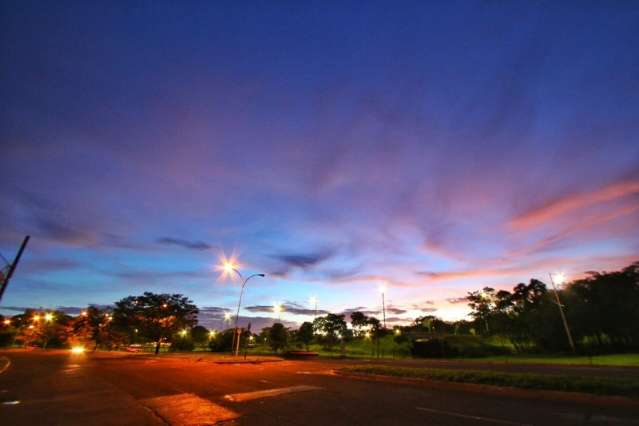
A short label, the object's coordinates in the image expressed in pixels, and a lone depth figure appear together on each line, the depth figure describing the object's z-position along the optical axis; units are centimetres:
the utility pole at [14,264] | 2494
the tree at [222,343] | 6319
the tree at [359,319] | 10669
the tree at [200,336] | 12779
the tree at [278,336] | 7188
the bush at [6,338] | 8446
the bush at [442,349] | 5194
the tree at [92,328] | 8819
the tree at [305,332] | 10294
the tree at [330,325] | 10444
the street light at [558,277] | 4140
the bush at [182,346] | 7419
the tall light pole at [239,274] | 3612
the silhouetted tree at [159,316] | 5522
